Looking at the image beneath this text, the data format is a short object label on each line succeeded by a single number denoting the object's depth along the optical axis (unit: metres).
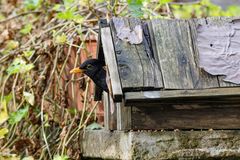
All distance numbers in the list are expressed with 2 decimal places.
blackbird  5.61
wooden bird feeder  4.96
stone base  5.09
